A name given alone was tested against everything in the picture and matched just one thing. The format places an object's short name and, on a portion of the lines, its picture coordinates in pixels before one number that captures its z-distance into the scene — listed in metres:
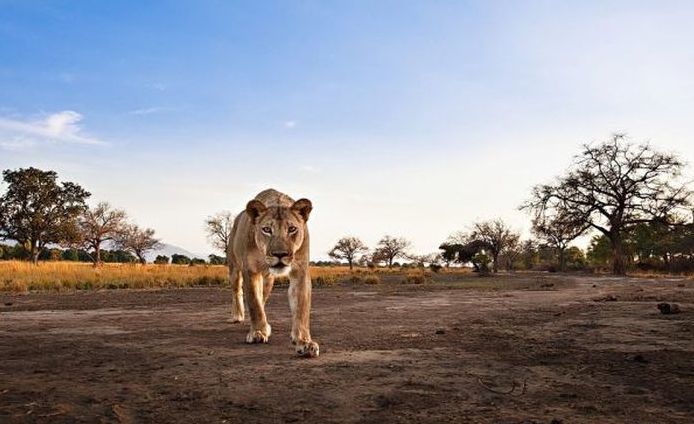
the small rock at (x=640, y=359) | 5.50
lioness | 6.39
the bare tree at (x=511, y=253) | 77.63
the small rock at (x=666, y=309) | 9.80
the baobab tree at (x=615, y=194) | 43.53
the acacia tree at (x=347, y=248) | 102.06
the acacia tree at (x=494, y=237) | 57.11
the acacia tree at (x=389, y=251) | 98.50
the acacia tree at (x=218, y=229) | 86.69
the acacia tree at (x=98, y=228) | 69.81
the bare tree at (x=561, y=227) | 45.97
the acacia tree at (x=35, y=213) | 57.50
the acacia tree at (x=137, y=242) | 81.61
